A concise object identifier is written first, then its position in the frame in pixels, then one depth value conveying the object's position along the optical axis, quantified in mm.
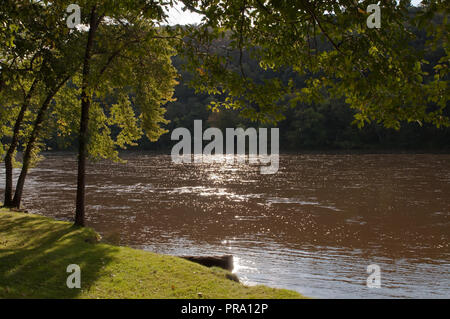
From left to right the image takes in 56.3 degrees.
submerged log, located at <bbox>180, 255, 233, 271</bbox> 13781
